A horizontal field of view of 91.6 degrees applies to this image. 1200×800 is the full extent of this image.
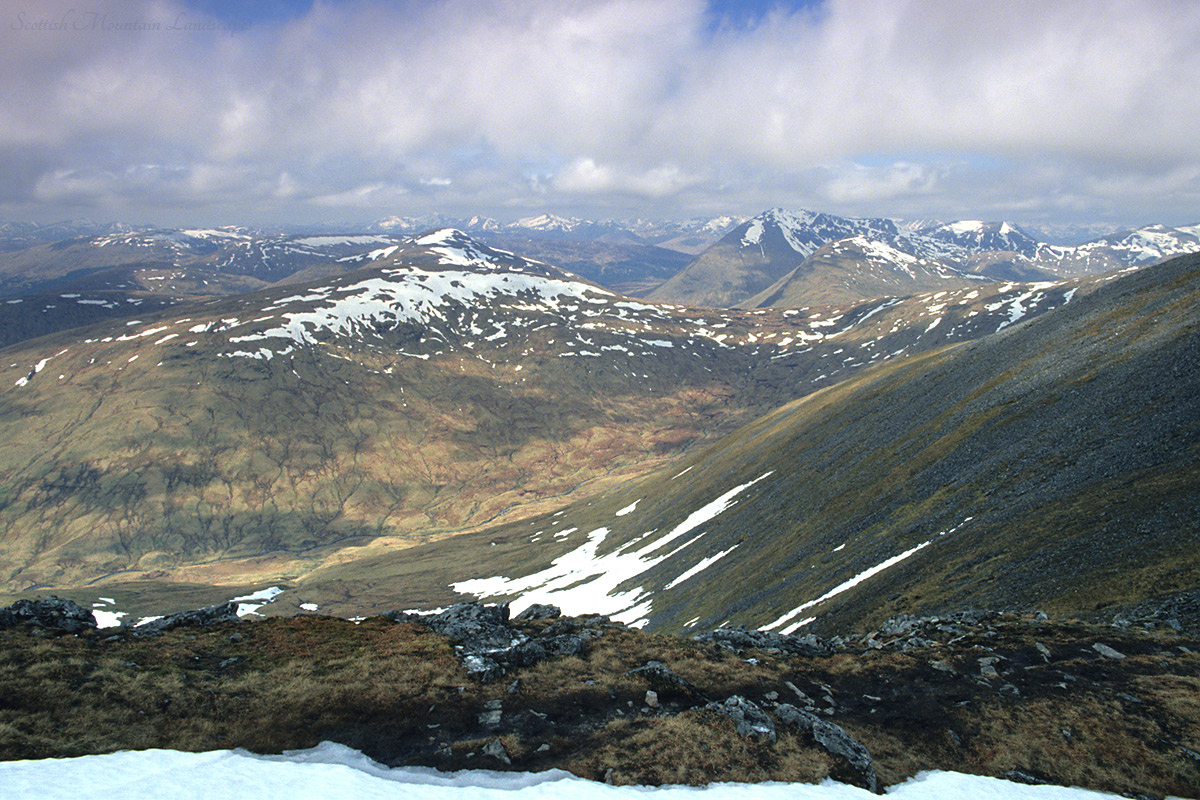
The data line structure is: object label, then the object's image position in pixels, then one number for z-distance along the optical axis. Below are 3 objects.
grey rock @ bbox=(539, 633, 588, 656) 26.61
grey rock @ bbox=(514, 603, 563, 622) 35.91
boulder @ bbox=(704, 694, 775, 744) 19.59
